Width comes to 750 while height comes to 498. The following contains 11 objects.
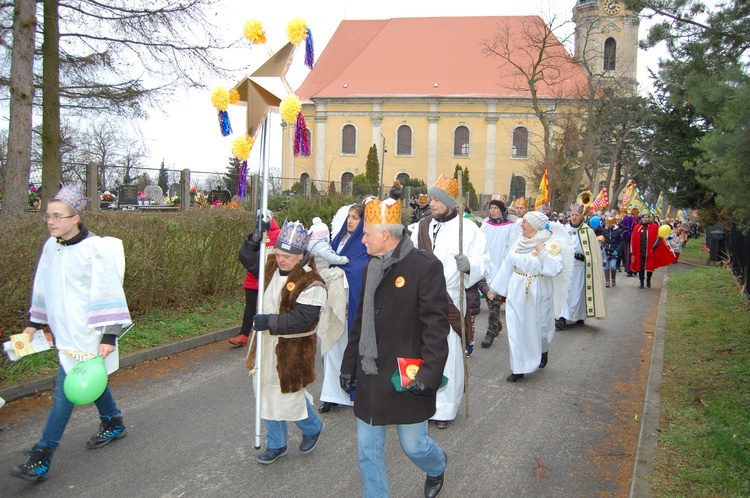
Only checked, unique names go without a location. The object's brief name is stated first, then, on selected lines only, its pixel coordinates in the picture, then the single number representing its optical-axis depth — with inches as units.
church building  2269.9
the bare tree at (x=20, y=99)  411.5
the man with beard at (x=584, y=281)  424.8
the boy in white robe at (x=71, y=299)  170.2
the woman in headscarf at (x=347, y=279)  233.5
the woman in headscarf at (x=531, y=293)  284.2
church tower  2206.0
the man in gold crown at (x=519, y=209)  403.2
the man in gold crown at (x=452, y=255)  216.4
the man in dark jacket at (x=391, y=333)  139.5
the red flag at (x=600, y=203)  754.2
